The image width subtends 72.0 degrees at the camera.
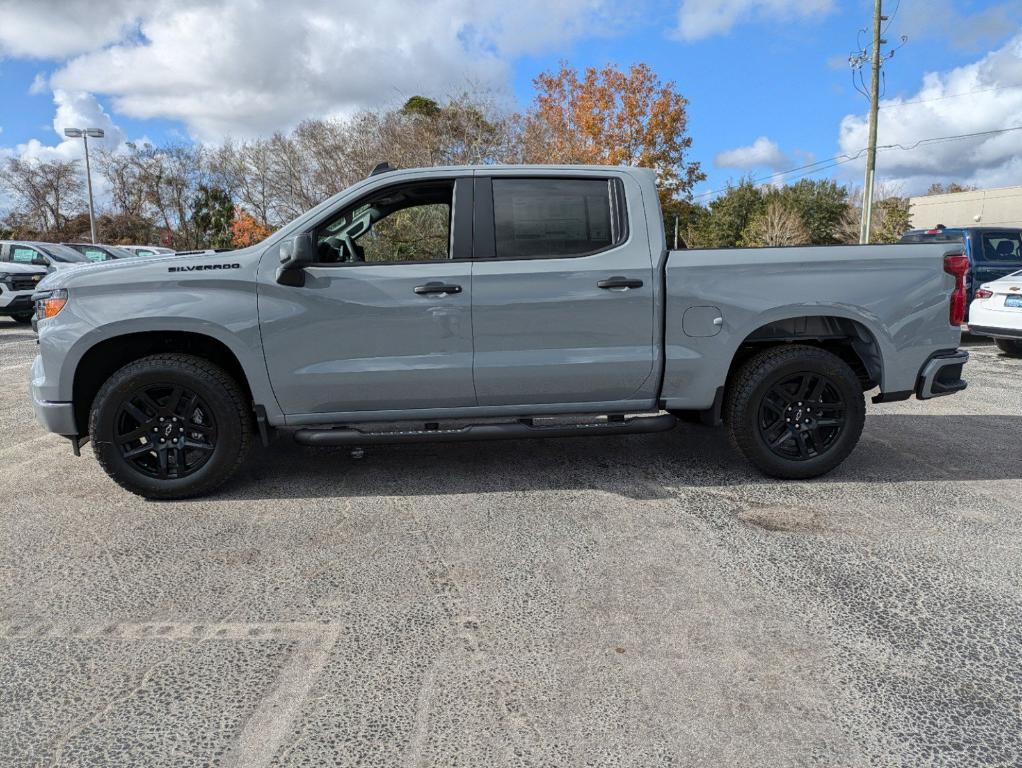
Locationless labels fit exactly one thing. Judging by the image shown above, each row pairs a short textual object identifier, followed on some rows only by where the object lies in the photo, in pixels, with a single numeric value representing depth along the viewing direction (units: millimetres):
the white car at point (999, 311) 9492
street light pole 30281
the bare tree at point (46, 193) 46375
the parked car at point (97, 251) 19577
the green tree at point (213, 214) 46562
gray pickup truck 4086
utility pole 23062
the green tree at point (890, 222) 33844
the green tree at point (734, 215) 45312
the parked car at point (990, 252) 11883
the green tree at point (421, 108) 23489
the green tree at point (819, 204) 43938
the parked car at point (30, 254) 15984
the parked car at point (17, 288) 14062
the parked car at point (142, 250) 23609
